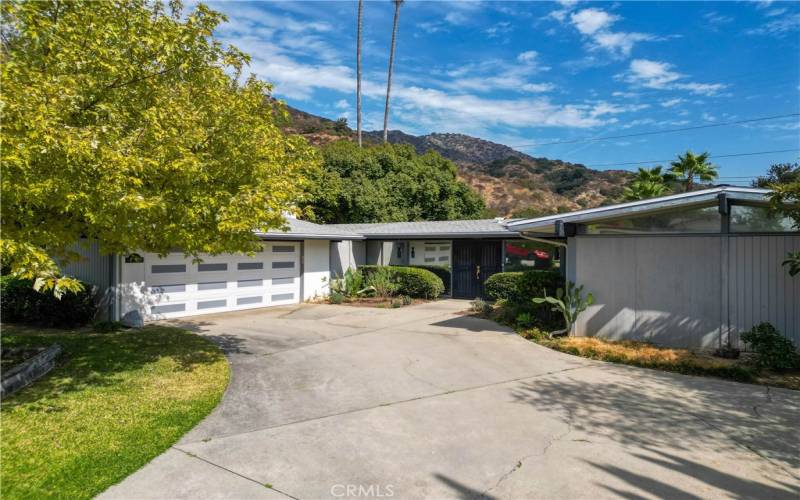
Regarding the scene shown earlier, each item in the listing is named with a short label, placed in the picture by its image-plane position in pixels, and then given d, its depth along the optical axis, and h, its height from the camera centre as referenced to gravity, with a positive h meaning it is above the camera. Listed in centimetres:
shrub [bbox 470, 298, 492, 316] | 1392 -156
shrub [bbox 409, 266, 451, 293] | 1872 -69
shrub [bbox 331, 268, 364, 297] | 1712 -108
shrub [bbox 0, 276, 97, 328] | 1106 -132
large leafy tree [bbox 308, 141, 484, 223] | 2809 +432
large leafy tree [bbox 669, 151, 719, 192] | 2025 +399
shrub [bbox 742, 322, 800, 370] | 758 -148
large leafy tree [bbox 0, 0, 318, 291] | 501 +145
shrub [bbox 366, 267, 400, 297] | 1711 -100
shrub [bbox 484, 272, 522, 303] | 1503 -97
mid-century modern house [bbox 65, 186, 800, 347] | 865 -36
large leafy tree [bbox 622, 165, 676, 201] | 2030 +329
